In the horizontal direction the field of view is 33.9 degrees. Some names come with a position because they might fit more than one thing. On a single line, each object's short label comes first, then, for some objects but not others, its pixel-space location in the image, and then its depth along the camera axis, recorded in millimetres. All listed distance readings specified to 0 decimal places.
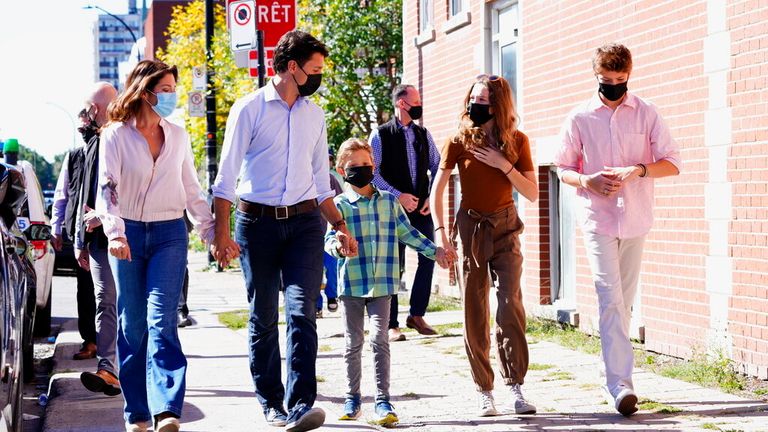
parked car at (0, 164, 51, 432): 5172
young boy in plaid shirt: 6793
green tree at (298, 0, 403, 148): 22062
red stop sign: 14555
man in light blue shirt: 6184
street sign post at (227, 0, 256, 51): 15164
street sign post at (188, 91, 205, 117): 25000
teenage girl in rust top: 6934
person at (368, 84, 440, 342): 10328
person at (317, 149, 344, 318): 12969
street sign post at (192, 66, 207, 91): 23308
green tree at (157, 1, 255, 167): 35750
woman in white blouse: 6113
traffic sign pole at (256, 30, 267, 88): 14875
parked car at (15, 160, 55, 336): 11516
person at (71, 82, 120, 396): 7594
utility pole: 23516
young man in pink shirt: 6918
